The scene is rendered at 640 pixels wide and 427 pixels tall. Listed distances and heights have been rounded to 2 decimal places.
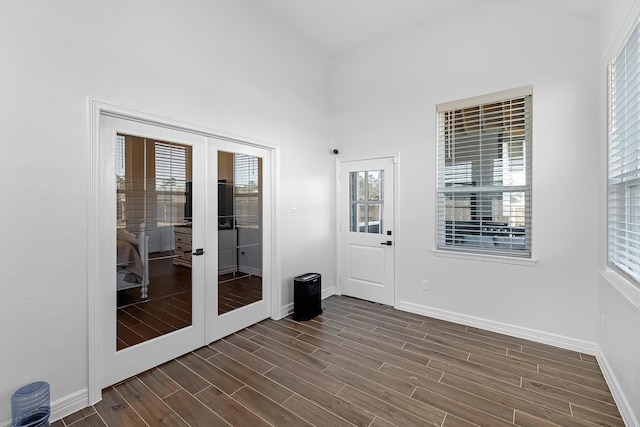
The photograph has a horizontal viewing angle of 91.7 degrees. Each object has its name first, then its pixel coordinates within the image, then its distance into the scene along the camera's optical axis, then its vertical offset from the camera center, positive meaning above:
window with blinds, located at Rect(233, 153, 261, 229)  3.44 +0.24
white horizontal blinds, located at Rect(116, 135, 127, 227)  2.47 +0.22
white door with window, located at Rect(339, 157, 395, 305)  4.24 -0.27
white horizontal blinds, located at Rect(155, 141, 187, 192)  2.74 +0.40
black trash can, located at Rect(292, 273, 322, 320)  3.77 -1.07
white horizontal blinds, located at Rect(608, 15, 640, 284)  1.99 +0.37
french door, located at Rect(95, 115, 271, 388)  2.43 -0.31
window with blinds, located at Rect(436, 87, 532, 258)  3.27 +0.41
